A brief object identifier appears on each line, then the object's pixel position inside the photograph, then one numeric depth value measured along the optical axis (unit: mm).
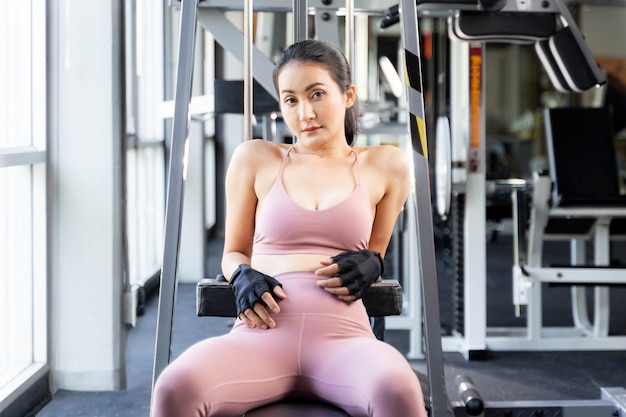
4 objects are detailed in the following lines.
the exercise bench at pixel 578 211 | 3869
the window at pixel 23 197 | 2939
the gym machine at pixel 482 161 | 3307
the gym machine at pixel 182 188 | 1673
